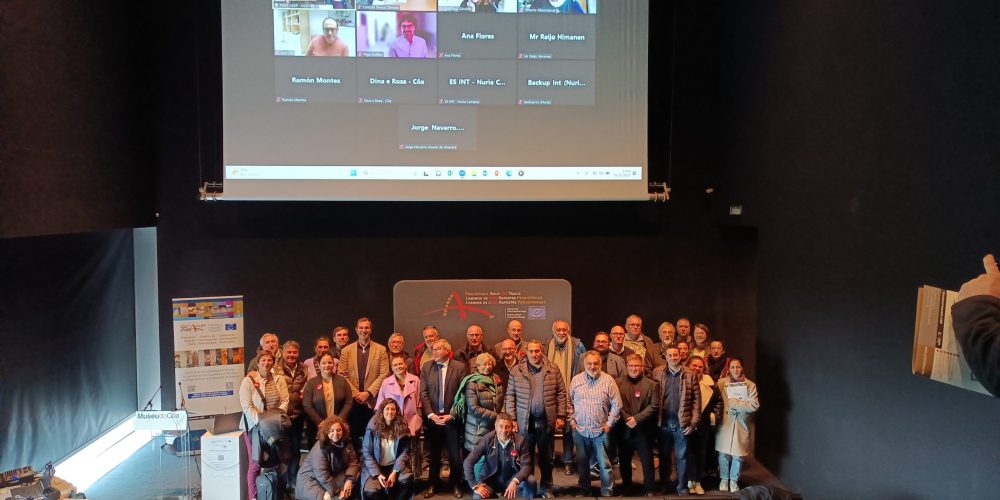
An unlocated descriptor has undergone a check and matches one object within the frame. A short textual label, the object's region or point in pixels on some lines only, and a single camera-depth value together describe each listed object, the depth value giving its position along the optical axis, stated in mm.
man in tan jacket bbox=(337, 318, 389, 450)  4875
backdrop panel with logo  5609
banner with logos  5191
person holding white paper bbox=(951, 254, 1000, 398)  1964
